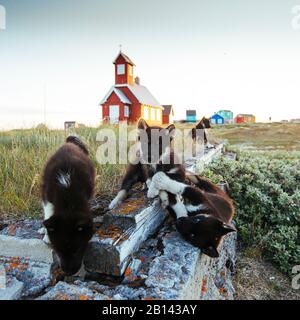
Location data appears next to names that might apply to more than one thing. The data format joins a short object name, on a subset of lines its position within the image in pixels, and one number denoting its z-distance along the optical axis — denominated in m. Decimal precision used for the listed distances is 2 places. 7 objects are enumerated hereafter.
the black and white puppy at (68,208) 2.08
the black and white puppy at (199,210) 2.59
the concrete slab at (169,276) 1.96
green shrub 3.94
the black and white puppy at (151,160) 3.21
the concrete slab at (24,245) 2.40
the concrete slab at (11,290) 2.01
